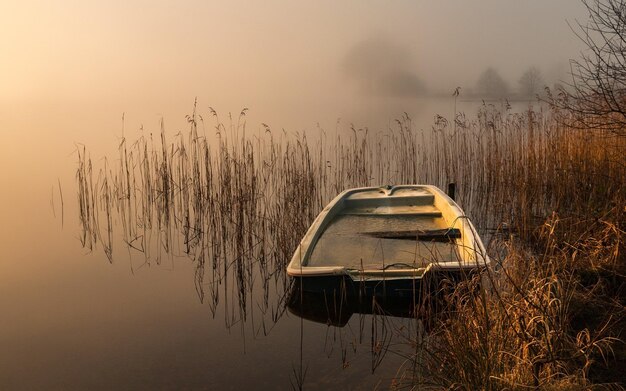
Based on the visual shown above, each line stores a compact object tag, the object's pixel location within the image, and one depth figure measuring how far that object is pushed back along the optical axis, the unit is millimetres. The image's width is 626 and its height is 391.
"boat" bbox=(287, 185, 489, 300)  3508
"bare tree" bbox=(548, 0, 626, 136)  4727
